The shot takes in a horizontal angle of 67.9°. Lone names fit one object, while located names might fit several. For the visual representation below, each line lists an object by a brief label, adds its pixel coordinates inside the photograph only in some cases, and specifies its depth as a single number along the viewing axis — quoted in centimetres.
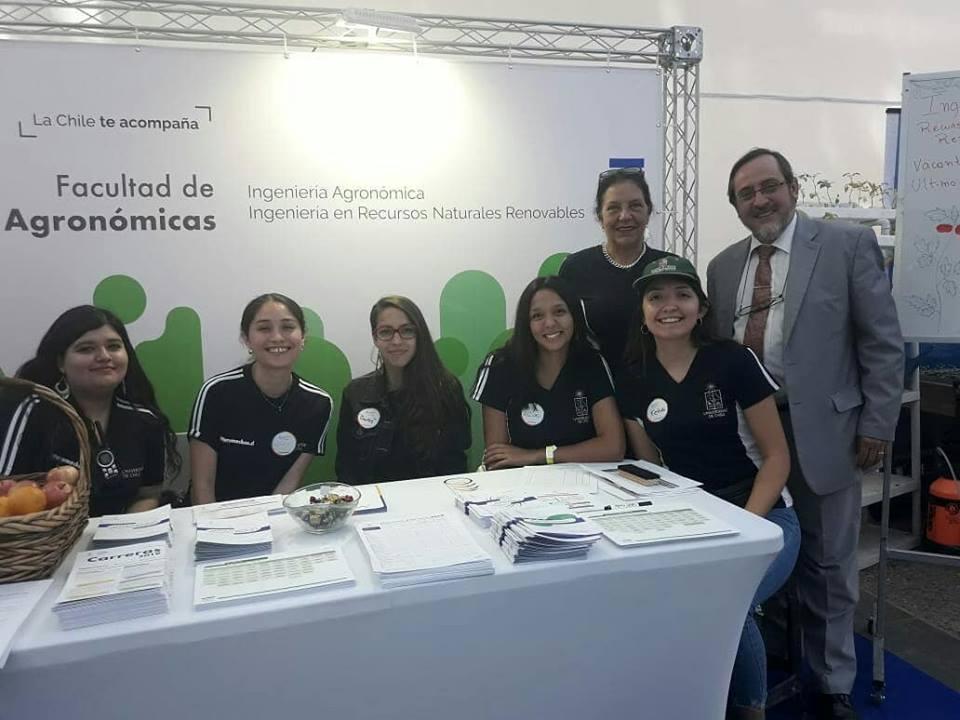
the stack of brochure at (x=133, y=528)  146
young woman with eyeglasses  251
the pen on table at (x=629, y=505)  164
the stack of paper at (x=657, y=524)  143
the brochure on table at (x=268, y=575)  121
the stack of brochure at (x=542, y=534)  135
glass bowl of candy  152
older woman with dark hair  249
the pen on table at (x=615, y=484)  175
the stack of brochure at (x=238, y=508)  164
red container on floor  339
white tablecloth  113
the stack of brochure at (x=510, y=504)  157
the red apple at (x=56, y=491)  134
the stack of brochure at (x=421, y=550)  128
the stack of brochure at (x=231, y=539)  139
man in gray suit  205
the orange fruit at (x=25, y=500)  129
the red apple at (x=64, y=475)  141
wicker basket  123
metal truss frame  247
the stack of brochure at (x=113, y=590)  113
